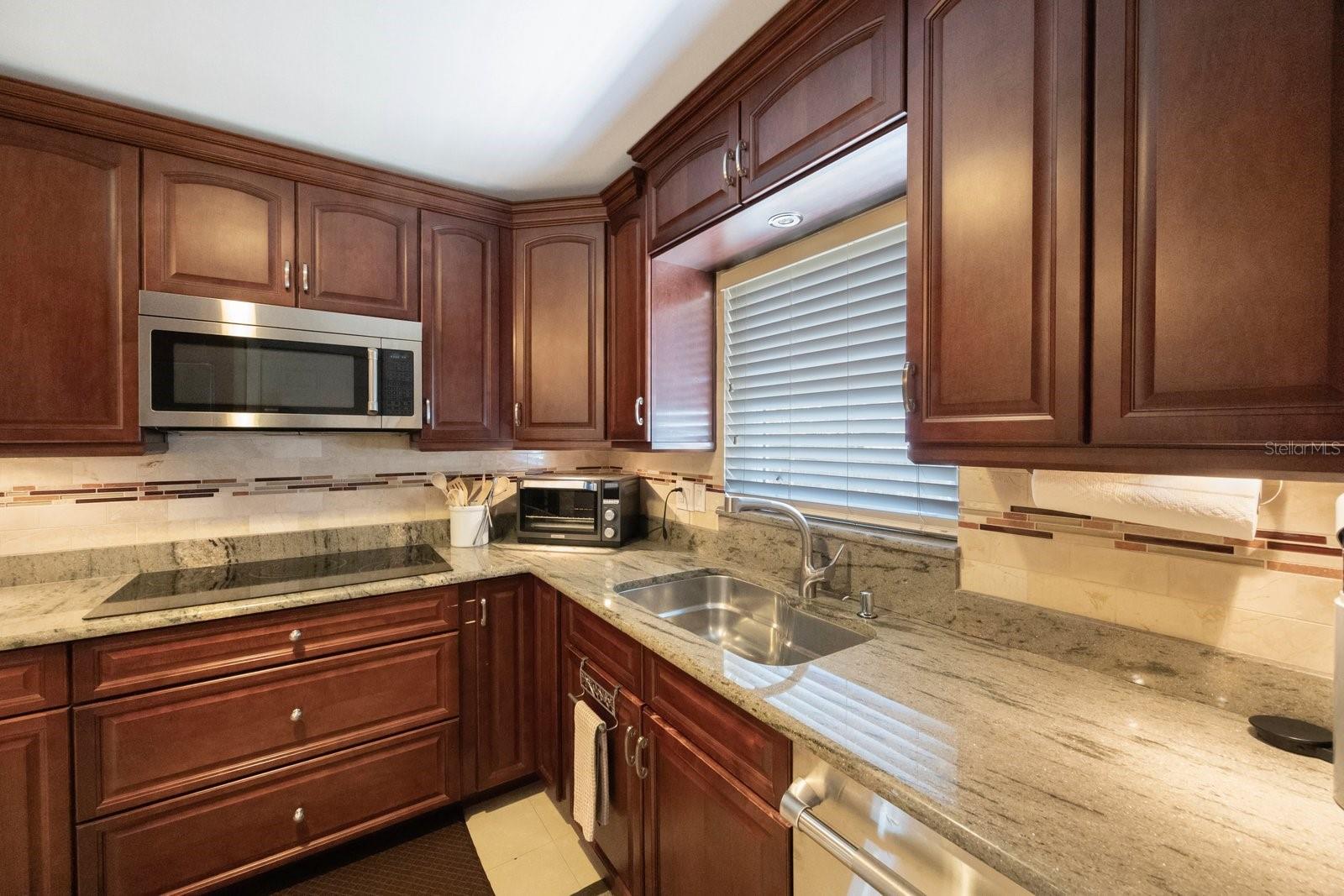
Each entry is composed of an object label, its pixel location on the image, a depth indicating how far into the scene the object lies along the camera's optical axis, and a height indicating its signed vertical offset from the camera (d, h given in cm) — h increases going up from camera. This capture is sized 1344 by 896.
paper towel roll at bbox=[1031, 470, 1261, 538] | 86 -9
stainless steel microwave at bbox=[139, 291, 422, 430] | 171 +26
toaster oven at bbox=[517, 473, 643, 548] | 224 -27
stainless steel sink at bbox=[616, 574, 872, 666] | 156 -54
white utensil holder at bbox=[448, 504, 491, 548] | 234 -34
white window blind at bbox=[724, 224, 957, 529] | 157 +18
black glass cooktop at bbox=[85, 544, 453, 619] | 162 -44
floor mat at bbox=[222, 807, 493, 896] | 169 -133
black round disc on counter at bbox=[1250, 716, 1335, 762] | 82 -44
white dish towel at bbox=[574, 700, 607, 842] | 156 -92
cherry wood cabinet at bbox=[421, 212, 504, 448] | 218 +47
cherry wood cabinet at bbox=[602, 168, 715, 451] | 206 +39
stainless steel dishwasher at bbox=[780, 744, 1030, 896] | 76 -60
